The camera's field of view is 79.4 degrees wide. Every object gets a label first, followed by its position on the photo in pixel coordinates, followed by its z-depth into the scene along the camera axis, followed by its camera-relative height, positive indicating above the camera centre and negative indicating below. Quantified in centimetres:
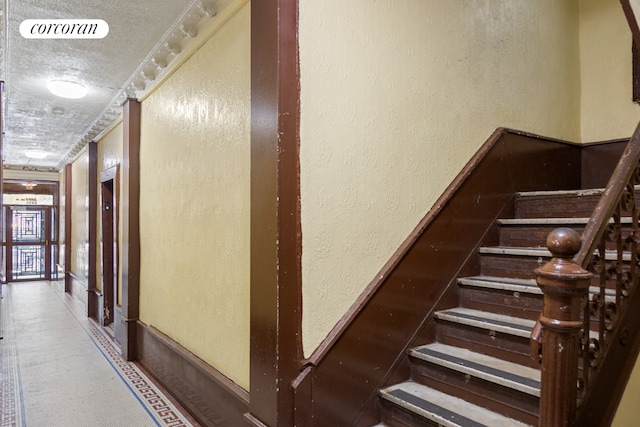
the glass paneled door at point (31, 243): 1009 -57
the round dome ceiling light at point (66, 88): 399 +140
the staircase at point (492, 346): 181 -72
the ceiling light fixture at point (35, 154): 812 +146
